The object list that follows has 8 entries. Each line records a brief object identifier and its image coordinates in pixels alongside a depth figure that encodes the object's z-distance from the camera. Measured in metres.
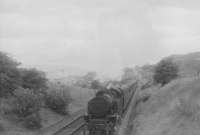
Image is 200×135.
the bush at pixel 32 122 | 27.84
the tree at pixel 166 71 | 57.05
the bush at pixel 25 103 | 28.89
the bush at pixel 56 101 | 36.81
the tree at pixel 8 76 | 33.00
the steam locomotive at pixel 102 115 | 21.56
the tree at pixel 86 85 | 93.52
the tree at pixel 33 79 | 37.75
